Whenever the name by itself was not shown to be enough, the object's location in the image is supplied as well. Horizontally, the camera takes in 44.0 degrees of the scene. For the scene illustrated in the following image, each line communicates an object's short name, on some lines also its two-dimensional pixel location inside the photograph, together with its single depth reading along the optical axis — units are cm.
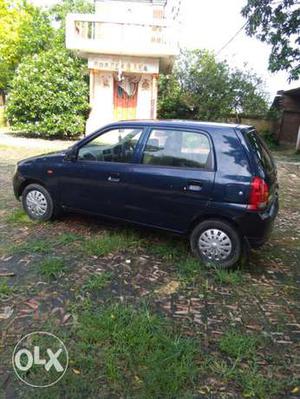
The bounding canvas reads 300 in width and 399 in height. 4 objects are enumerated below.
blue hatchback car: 411
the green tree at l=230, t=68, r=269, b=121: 1898
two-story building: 1445
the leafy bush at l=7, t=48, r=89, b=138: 1477
